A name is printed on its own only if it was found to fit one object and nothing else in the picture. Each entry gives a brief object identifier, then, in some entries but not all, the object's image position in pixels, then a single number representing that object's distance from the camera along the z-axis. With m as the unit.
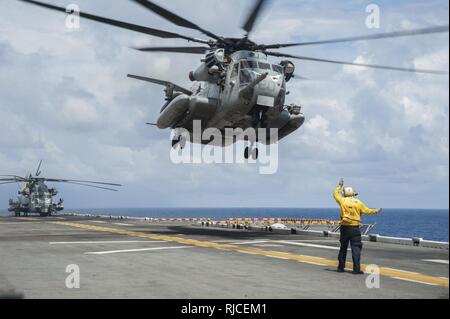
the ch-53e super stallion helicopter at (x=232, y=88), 23.11
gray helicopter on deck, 71.19
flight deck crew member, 12.20
